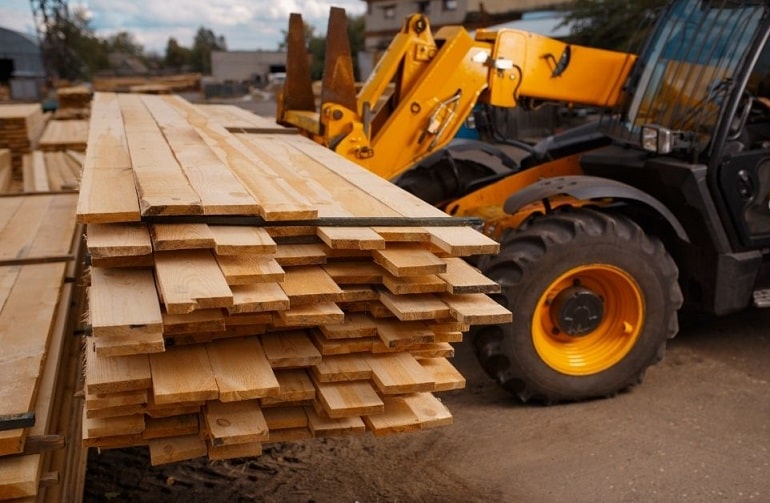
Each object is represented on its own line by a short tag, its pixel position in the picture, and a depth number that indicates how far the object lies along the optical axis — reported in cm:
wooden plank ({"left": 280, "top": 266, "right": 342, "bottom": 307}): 266
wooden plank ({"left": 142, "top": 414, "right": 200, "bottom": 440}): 279
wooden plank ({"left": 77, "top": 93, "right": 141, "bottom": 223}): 269
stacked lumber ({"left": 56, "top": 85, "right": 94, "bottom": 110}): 1491
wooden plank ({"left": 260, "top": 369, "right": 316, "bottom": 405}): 281
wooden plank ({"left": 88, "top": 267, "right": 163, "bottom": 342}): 235
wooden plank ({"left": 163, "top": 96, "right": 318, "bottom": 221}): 276
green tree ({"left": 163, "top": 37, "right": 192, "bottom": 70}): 7425
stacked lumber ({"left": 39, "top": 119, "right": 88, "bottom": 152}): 920
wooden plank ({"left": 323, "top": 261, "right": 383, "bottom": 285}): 288
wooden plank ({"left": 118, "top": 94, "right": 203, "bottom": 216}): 266
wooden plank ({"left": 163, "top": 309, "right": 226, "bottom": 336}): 253
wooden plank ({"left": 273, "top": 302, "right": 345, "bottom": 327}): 265
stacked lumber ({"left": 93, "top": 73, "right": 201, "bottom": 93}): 2905
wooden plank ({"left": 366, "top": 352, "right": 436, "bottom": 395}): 280
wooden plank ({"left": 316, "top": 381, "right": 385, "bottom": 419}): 275
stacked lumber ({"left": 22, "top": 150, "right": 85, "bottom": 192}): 720
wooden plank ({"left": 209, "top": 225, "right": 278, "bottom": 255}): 254
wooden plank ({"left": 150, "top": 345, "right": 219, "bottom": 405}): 249
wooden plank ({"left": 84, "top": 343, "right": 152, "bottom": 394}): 251
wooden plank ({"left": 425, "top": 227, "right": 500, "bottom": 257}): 276
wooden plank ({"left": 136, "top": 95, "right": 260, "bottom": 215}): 273
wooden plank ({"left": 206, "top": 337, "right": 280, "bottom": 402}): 257
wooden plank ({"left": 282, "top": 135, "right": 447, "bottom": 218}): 315
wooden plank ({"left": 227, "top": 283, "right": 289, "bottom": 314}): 248
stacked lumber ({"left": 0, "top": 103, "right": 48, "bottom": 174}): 852
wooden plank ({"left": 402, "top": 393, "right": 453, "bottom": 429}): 299
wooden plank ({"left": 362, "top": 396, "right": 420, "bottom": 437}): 290
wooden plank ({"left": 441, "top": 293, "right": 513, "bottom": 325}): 279
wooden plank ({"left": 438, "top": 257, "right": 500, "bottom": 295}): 283
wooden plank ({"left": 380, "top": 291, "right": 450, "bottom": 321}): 277
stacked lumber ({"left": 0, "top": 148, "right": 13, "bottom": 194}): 731
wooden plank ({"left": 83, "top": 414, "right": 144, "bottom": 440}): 268
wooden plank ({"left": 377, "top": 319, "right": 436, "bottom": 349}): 286
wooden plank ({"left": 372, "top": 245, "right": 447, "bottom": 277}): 272
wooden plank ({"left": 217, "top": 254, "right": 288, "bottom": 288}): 252
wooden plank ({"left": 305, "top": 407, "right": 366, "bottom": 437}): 292
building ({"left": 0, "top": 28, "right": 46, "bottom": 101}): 4734
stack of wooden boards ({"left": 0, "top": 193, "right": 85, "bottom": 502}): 270
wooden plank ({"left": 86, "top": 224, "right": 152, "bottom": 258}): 253
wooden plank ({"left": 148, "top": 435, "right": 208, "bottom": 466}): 278
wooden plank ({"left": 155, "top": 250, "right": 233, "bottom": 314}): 234
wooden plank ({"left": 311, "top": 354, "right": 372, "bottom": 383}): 284
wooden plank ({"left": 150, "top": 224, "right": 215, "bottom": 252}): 255
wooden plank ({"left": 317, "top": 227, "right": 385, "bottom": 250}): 274
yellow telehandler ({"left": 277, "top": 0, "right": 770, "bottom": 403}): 471
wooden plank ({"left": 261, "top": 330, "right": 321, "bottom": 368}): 281
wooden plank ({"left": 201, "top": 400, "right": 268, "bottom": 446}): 264
